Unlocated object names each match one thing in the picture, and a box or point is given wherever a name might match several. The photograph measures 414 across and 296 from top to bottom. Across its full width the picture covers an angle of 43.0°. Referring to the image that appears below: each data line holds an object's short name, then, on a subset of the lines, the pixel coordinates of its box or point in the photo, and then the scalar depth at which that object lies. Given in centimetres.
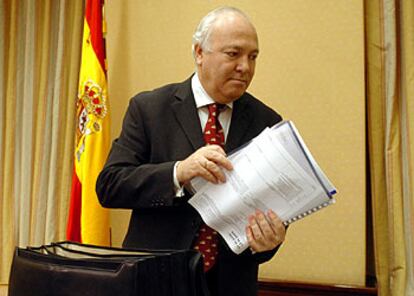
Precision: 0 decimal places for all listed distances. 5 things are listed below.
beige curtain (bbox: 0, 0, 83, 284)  359
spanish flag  315
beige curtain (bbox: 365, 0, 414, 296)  268
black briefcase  85
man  146
